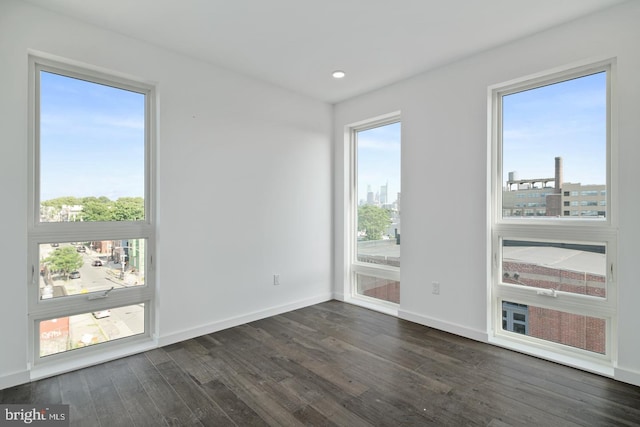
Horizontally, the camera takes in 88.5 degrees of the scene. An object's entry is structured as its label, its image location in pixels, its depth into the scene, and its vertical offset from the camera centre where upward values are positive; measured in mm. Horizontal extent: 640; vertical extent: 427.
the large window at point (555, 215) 2631 -12
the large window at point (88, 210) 2613 +18
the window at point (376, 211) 4148 +31
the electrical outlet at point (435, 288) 3525 -804
